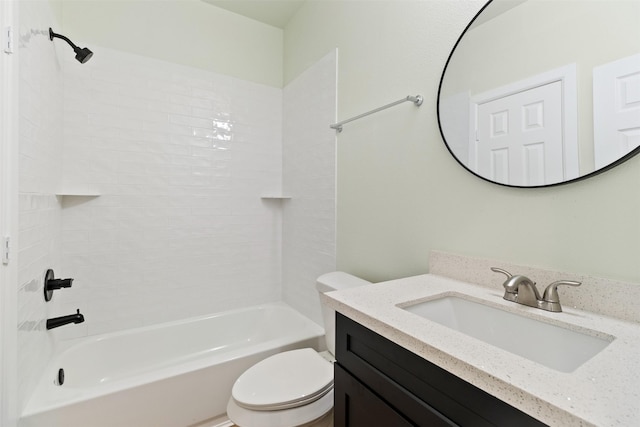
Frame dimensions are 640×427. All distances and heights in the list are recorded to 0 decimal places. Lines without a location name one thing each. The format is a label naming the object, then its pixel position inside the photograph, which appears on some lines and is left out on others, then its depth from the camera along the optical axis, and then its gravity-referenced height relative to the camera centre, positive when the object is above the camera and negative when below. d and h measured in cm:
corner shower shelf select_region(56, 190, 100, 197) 172 +13
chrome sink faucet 80 -22
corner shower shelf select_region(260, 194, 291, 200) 242 +14
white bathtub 128 -86
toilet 112 -73
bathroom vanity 44 -28
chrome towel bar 131 +53
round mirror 76 +38
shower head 147 +82
